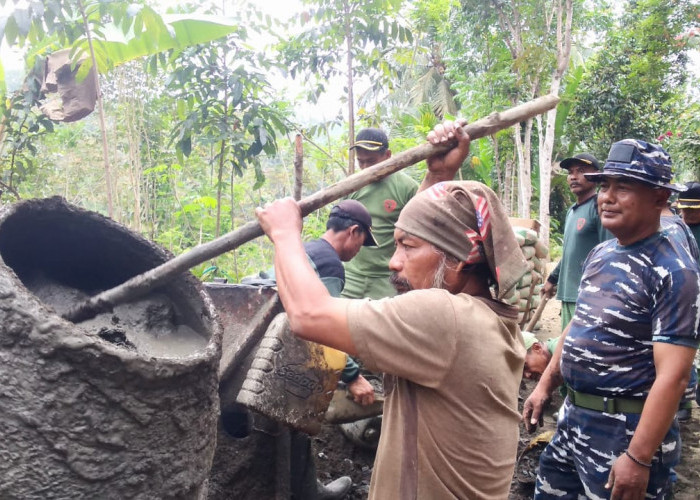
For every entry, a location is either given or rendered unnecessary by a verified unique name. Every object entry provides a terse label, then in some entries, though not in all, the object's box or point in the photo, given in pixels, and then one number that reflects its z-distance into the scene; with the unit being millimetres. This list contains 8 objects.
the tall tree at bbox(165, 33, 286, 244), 5574
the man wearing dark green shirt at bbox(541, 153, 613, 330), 4242
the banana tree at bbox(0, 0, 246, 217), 3533
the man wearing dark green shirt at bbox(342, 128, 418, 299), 4410
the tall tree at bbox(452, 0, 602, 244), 8734
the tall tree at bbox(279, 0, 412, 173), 5820
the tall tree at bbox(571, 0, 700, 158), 10297
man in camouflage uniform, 2098
